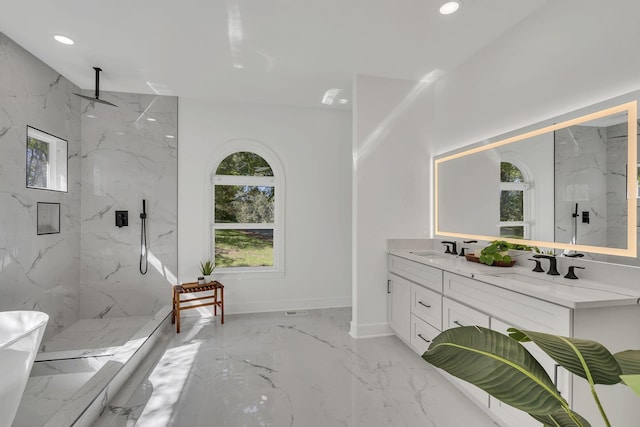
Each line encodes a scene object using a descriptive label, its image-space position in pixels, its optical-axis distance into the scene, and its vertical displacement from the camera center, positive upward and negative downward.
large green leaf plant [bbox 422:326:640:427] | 0.63 -0.34
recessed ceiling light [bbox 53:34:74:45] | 2.53 +1.47
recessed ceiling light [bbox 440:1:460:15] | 2.13 +1.48
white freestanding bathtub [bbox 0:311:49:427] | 1.65 -0.88
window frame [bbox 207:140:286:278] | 3.98 +0.21
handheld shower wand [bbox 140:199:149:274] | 3.74 -0.41
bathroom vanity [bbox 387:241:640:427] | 1.44 -0.56
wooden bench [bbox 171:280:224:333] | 3.33 -0.96
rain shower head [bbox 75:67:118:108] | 3.07 +1.36
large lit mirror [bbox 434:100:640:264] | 1.72 +0.21
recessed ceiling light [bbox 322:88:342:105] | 3.64 +1.47
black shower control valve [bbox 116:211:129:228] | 3.66 -0.07
